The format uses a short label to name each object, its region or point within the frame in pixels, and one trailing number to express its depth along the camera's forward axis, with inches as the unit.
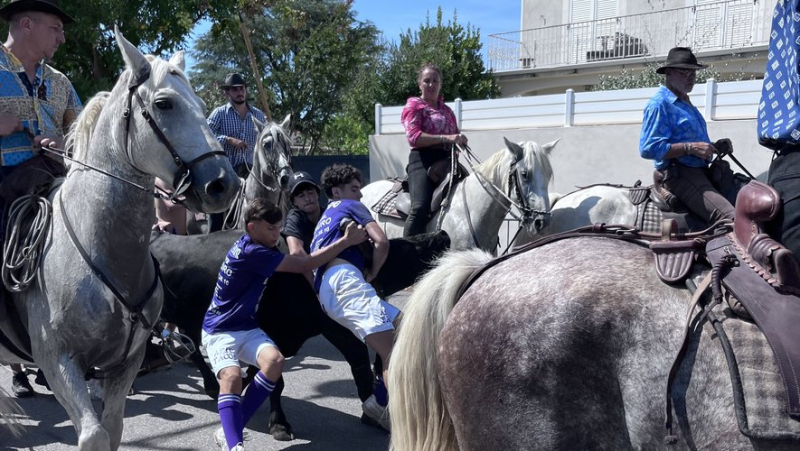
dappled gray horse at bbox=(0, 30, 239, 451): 122.4
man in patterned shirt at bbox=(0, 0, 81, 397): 142.2
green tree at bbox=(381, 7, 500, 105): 740.6
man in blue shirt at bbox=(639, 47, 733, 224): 198.1
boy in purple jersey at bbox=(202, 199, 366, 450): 150.9
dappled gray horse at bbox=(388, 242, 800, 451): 71.4
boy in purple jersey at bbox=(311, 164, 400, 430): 163.2
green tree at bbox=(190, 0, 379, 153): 1022.4
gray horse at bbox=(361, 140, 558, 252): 253.6
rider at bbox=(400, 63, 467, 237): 265.9
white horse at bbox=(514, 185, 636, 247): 262.8
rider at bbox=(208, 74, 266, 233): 284.7
